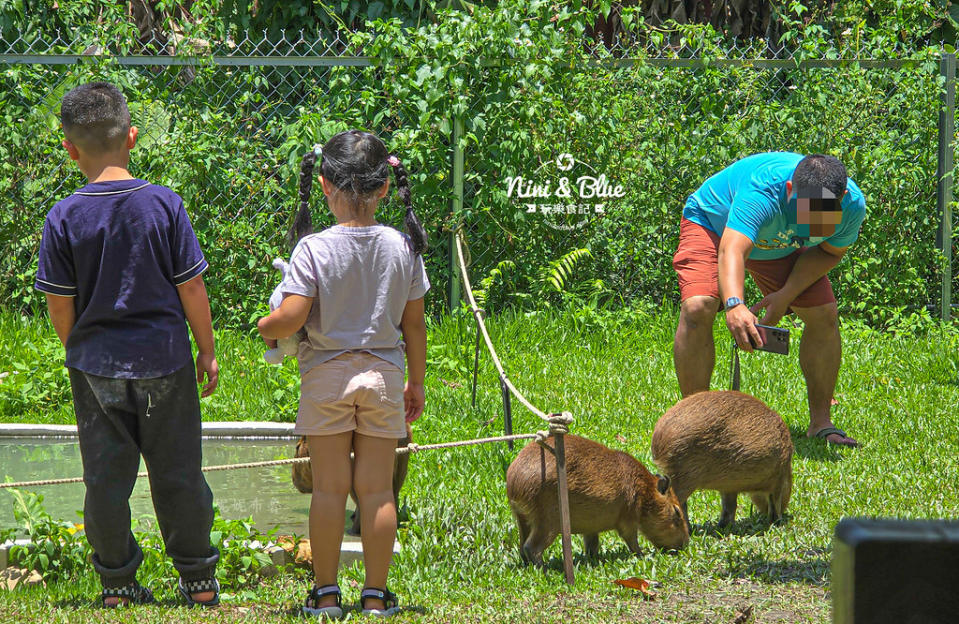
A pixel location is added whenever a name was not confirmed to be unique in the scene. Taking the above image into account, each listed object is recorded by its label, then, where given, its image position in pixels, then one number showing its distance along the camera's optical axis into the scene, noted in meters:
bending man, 10.12
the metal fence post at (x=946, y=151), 16.09
